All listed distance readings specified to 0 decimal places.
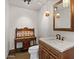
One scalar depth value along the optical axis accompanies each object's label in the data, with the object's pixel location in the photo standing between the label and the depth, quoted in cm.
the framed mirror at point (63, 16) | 105
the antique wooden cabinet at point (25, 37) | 235
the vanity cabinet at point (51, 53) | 79
